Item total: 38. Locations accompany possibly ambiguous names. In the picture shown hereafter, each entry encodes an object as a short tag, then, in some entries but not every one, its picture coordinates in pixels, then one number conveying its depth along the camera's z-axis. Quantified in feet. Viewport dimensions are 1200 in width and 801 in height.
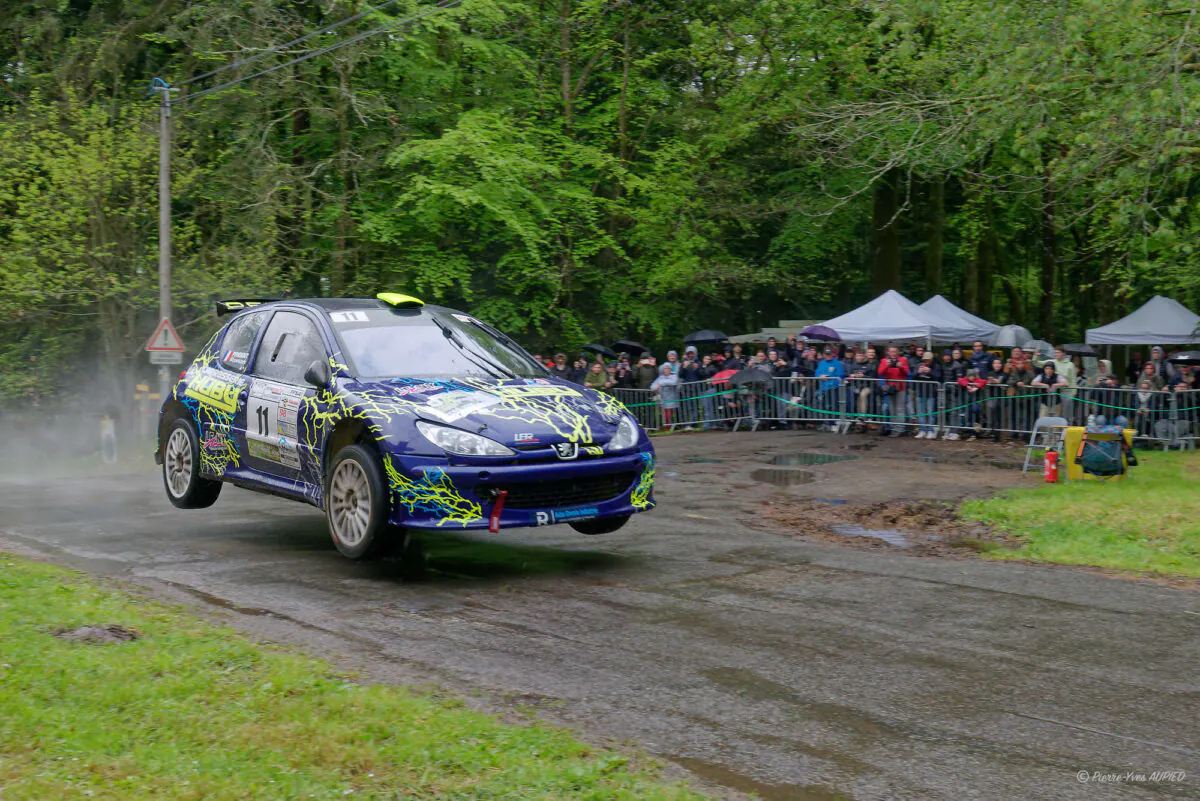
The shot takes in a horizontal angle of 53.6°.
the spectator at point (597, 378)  84.23
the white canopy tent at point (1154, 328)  90.53
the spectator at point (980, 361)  73.05
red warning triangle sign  75.20
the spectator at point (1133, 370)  99.07
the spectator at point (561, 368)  82.64
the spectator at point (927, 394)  73.77
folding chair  53.88
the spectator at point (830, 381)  79.00
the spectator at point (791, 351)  85.56
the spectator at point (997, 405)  70.64
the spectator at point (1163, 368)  70.45
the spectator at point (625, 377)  87.76
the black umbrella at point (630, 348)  92.89
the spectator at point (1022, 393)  69.31
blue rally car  26.73
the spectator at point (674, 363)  85.25
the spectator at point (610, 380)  85.50
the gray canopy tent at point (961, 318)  94.73
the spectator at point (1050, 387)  67.62
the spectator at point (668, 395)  83.46
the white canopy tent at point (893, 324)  88.07
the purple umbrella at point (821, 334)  87.40
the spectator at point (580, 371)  85.75
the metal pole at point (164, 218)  80.33
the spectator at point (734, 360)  84.94
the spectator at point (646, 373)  86.17
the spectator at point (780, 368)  81.71
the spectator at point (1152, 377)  69.00
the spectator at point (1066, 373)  67.41
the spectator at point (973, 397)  71.82
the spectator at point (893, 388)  75.61
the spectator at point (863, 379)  77.51
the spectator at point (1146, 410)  66.59
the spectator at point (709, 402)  82.74
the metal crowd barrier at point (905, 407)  66.69
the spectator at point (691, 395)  83.10
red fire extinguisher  50.03
